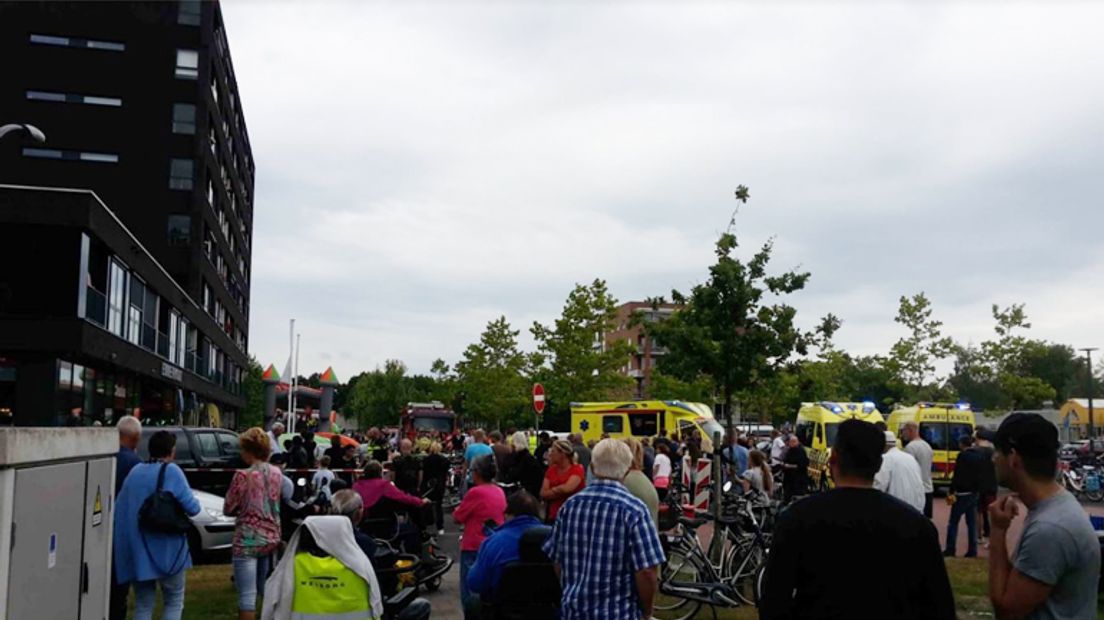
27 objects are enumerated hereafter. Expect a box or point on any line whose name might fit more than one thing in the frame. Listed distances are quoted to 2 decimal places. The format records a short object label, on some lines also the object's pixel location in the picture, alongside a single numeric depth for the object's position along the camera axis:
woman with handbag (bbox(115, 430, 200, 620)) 6.97
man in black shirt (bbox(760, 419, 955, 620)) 3.27
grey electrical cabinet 4.37
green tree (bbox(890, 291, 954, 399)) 43.62
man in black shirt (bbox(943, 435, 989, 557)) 14.29
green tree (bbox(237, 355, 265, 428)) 87.96
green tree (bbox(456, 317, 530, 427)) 62.47
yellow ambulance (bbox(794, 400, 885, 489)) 28.22
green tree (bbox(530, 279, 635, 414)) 54.16
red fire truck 46.88
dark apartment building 41.72
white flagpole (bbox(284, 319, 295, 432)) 44.96
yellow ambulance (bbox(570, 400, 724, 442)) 31.54
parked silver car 13.62
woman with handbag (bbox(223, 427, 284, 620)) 7.91
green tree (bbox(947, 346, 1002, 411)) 45.44
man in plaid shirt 4.77
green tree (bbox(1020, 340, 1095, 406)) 94.62
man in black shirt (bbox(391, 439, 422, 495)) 12.52
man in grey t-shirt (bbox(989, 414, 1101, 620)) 3.46
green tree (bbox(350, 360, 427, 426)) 112.44
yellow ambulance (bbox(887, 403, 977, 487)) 26.38
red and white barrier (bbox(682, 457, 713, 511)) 16.02
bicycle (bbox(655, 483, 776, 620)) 9.31
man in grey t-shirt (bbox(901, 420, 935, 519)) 14.44
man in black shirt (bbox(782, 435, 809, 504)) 19.50
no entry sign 21.33
